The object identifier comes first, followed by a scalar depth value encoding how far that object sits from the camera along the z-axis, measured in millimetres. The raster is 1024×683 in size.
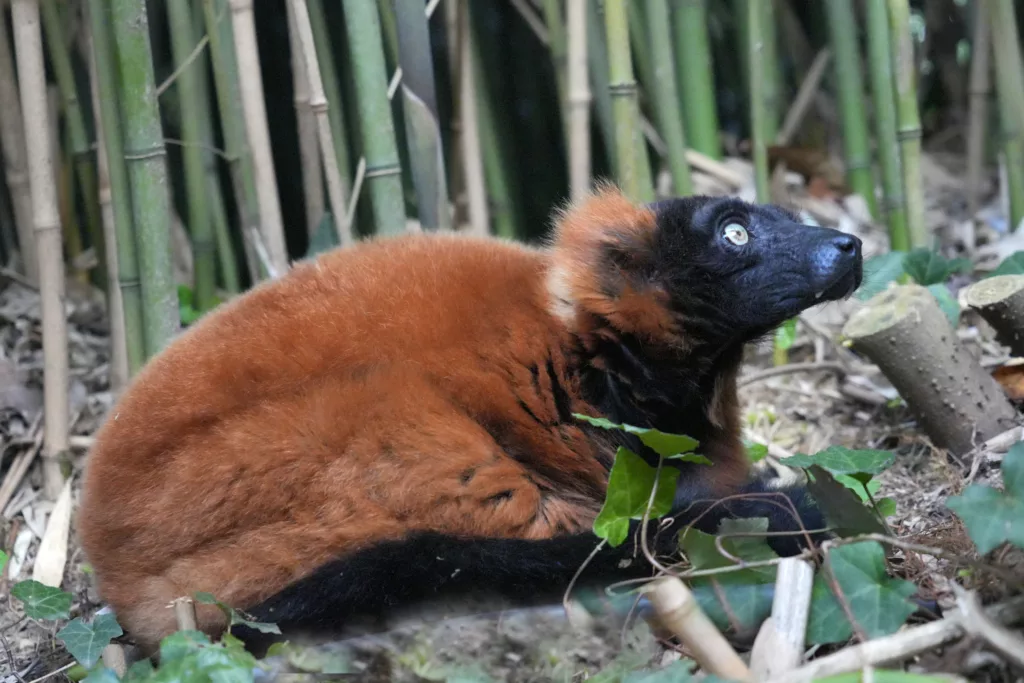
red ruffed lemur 2439
